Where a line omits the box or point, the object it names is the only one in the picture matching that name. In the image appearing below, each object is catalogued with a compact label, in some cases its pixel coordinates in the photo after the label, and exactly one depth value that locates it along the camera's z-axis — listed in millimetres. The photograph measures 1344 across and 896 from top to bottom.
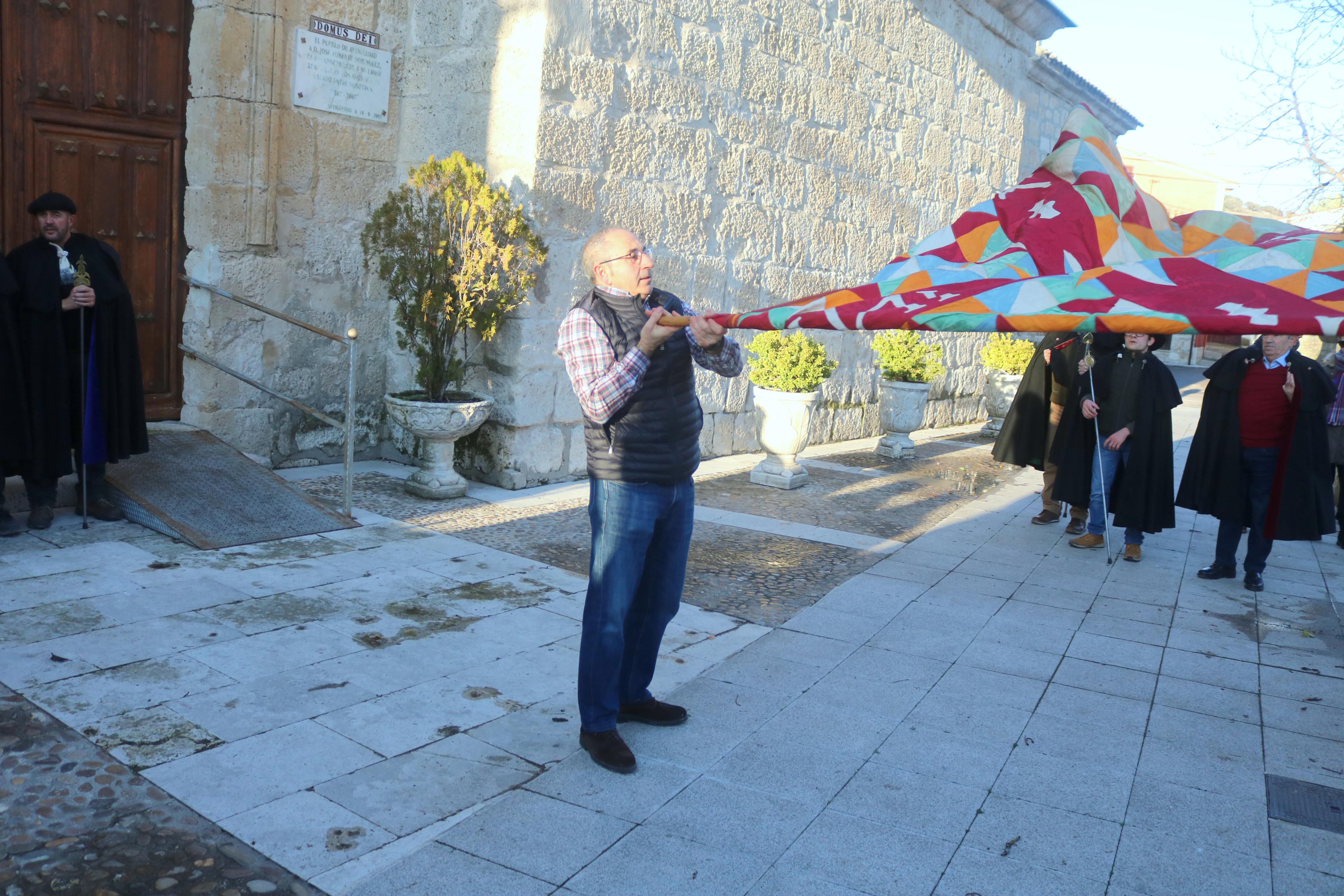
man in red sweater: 6176
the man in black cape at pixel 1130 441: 6809
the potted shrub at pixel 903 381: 10336
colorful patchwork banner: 2987
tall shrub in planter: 6863
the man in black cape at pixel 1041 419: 7668
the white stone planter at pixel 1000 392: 12008
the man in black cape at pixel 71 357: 5344
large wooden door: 5910
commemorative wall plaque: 6941
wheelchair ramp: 5566
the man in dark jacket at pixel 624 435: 3281
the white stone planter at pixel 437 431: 6781
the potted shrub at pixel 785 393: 8344
